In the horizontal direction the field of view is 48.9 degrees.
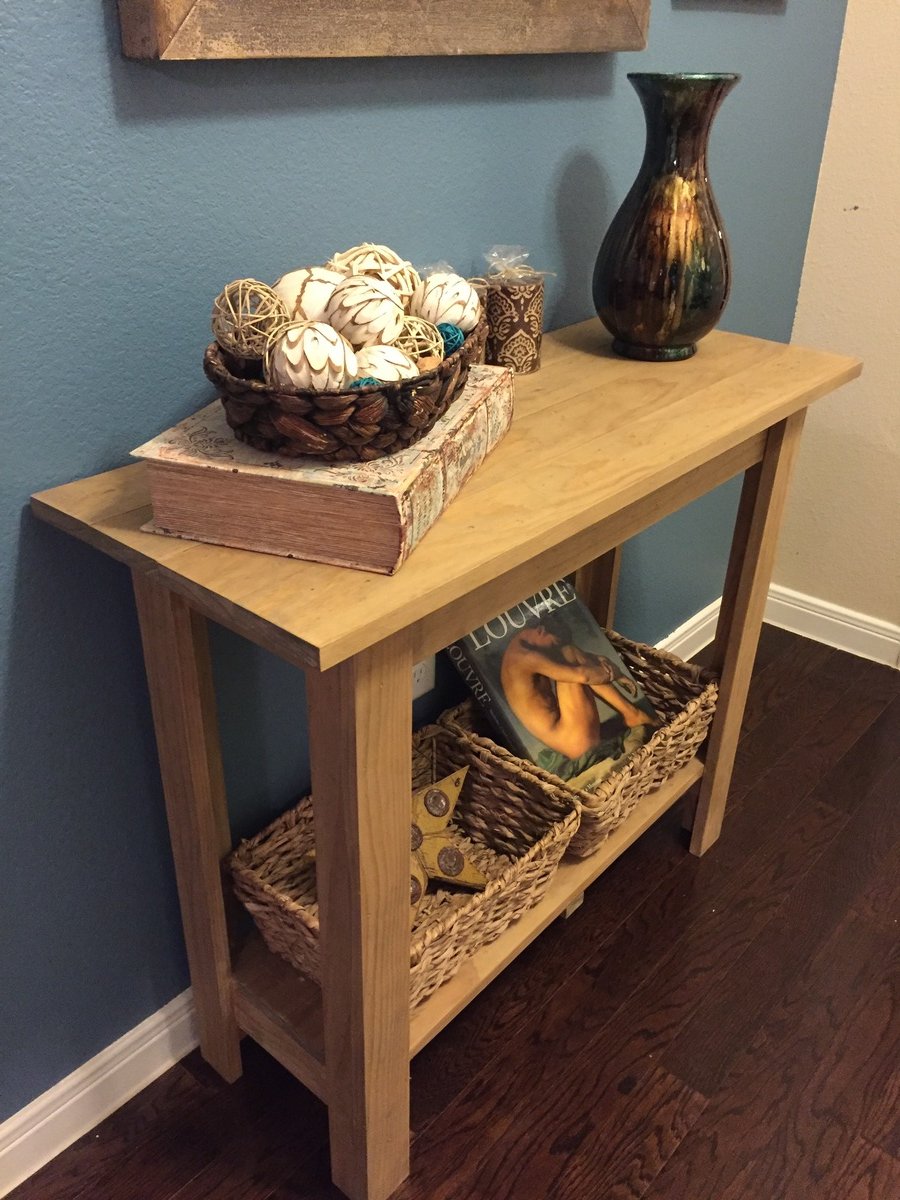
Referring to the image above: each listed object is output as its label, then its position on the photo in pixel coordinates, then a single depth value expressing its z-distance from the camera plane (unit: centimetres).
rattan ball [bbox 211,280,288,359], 80
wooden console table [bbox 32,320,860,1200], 76
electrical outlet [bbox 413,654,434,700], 141
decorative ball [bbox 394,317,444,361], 83
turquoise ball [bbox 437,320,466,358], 90
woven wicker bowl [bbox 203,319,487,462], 75
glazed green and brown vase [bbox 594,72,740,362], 117
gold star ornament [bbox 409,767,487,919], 124
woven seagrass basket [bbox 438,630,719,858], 126
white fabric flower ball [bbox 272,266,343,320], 83
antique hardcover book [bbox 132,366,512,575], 74
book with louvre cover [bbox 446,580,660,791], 138
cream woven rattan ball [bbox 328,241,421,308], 91
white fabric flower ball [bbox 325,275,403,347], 80
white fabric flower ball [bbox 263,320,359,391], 74
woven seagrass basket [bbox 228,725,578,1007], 108
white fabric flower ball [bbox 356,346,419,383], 78
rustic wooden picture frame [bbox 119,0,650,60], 80
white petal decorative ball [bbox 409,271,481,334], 92
